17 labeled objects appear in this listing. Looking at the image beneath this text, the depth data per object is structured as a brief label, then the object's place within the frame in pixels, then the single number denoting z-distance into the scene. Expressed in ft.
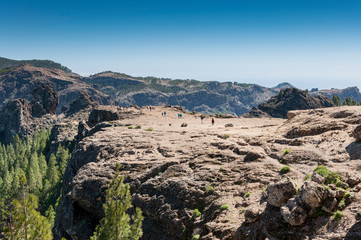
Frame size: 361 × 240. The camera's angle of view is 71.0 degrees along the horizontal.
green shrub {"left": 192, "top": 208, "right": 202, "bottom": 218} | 80.23
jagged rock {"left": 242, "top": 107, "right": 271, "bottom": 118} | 473.92
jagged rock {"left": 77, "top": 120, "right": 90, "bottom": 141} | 315.99
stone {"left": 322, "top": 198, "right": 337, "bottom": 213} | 56.70
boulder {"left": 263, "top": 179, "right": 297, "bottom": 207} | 64.13
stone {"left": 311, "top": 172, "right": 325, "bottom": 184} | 63.66
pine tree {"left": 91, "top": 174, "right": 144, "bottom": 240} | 77.36
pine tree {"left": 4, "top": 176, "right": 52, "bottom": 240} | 74.54
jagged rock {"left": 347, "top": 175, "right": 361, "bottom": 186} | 62.80
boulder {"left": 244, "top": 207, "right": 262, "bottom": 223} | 65.26
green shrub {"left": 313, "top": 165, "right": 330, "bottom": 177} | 67.29
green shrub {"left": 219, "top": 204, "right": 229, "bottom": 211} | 75.65
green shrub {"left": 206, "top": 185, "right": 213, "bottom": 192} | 86.88
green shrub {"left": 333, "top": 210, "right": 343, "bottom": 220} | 54.24
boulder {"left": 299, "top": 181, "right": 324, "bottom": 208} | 57.41
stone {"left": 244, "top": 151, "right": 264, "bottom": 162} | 96.22
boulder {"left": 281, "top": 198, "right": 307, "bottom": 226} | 57.21
